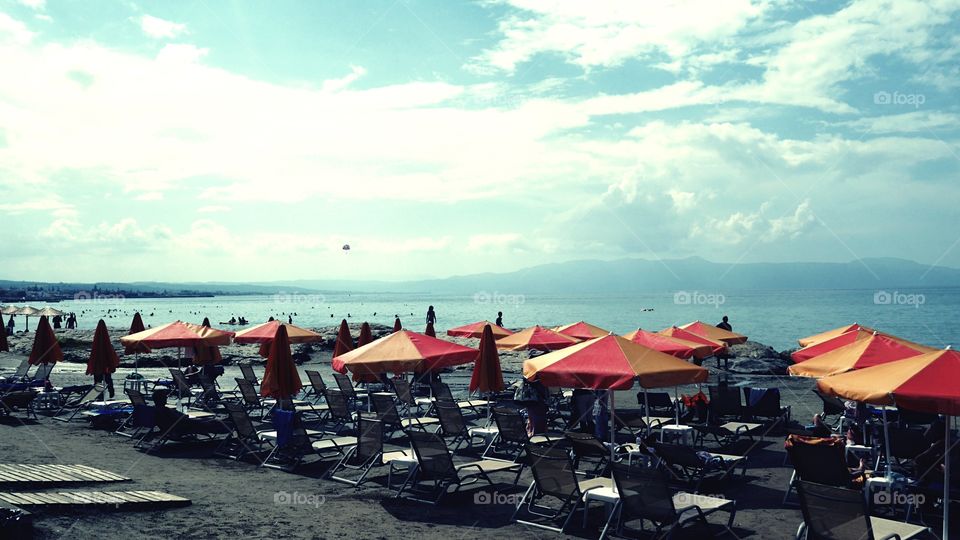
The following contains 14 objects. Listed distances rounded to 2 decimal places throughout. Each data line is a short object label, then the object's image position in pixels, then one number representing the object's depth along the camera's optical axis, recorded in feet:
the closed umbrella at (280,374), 39.27
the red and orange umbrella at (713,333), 54.70
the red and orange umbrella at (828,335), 48.85
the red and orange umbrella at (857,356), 33.35
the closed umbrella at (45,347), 57.62
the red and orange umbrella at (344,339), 59.03
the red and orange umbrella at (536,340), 47.49
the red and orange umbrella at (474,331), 58.34
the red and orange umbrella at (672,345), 38.97
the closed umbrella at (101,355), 51.08
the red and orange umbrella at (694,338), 46.35
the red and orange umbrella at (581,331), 53.83
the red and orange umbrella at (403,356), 36.76
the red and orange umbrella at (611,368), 27.25
